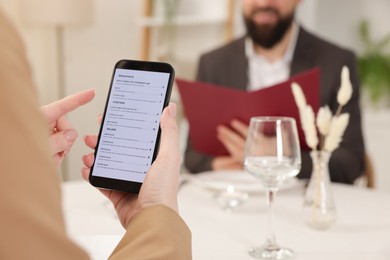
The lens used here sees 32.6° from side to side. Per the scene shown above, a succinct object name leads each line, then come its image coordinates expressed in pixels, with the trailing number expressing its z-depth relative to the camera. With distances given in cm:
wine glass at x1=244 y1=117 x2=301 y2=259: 130
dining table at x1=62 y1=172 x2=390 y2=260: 130
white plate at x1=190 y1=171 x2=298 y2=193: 177
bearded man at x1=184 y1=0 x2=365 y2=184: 251
